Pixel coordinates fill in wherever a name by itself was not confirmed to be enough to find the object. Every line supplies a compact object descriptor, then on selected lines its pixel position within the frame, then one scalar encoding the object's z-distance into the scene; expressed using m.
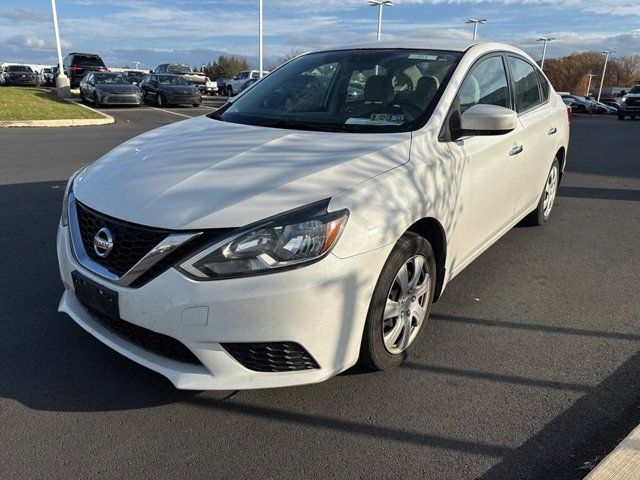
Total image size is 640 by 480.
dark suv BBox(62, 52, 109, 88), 30.16
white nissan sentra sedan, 2.16
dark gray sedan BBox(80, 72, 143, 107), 20.86
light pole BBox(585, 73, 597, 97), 98.76
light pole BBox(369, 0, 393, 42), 39.69
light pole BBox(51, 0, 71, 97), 25.49
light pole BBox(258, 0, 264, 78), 37.25
